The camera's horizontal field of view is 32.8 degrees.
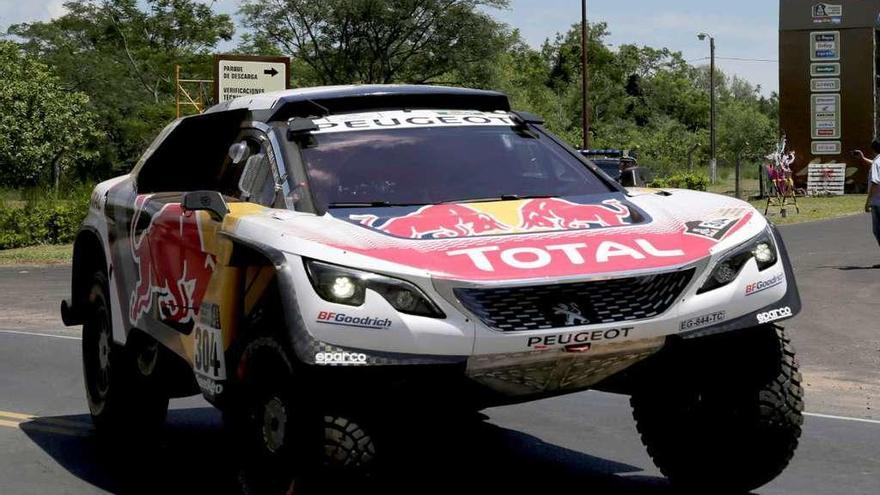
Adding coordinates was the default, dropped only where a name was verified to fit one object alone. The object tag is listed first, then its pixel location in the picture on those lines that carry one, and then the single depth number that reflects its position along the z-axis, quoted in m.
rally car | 5.27
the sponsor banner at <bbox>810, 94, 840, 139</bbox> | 56.53
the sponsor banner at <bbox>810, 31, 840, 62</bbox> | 57.25
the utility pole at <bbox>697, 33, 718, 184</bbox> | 71.50
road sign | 33.00
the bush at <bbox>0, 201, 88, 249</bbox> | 33.44
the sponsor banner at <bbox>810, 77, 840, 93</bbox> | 56.91
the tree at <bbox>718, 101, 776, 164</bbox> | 63.44
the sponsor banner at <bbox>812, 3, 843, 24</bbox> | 57.25
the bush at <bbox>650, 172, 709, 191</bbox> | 52.17
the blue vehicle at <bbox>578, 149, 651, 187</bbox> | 30.70
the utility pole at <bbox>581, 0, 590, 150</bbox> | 52.16
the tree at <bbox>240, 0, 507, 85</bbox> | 63.31
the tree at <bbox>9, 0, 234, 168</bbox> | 78.25
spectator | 18.88
